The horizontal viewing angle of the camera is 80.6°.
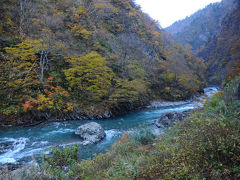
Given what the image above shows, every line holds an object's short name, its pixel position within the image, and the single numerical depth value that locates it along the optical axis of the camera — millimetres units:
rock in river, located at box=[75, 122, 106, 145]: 8216
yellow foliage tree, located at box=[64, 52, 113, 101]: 13383
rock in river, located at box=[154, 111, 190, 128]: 10086
